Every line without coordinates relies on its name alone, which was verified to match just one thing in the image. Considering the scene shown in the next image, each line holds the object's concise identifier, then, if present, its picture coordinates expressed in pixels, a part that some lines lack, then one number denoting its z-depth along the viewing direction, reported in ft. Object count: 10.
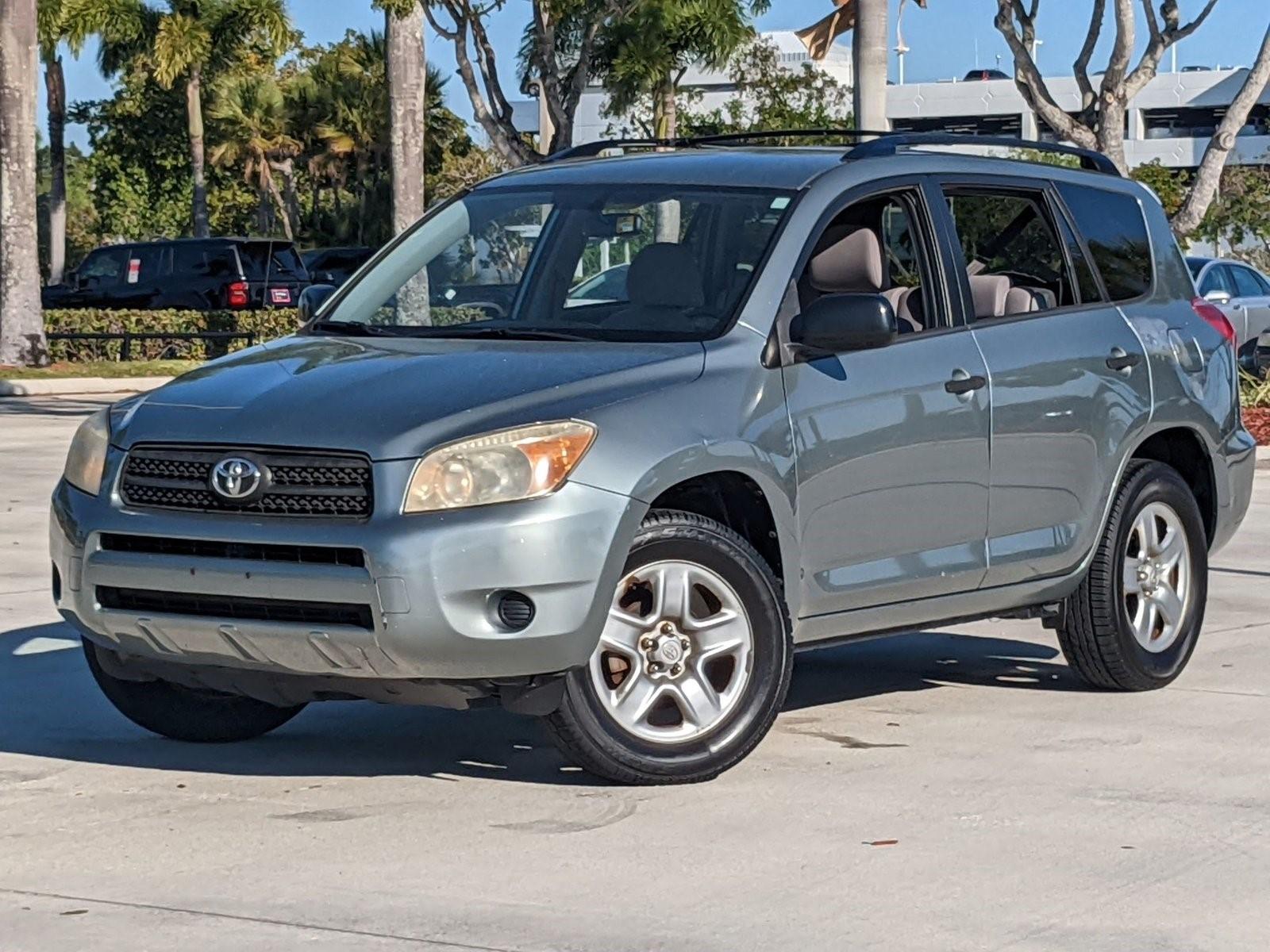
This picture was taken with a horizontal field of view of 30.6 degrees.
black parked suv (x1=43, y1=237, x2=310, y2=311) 107.24
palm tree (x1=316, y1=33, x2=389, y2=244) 204.54
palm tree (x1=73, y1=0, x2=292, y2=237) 163.22
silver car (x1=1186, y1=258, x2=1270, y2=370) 79.82
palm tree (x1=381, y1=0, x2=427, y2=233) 82.84
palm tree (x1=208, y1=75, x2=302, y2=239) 203.00
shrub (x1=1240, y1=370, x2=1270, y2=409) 68.59
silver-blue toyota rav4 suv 19.48
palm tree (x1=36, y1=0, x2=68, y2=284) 162.81
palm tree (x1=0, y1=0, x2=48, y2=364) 90.58
